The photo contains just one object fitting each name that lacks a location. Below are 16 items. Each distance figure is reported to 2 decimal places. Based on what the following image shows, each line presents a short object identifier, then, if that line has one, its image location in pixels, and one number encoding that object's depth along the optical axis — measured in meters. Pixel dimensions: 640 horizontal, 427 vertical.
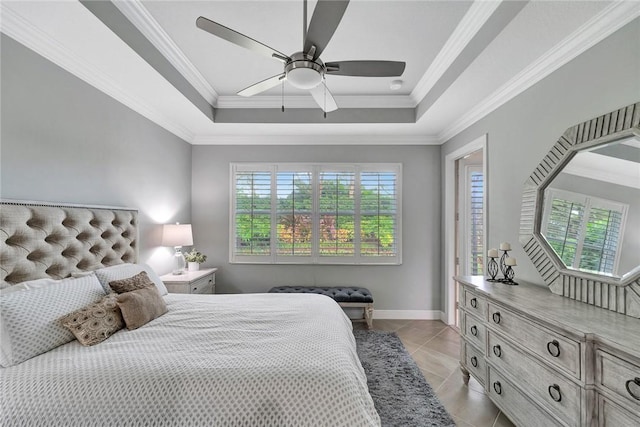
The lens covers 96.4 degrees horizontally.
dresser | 1.18
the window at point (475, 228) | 3.86
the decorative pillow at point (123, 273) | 1.99
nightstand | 3.05
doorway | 3.83
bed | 1.16
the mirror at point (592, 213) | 1.47
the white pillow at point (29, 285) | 1.58
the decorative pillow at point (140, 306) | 1.76
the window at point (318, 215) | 4.05
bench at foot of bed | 3.54
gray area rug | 2.00
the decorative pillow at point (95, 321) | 1.52
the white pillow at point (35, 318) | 1.34
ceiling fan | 1.46
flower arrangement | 3.55
